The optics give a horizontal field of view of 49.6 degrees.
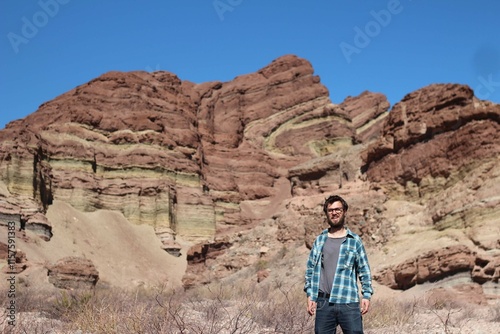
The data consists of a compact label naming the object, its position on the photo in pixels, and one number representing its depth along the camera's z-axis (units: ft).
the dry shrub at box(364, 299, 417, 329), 29.89
